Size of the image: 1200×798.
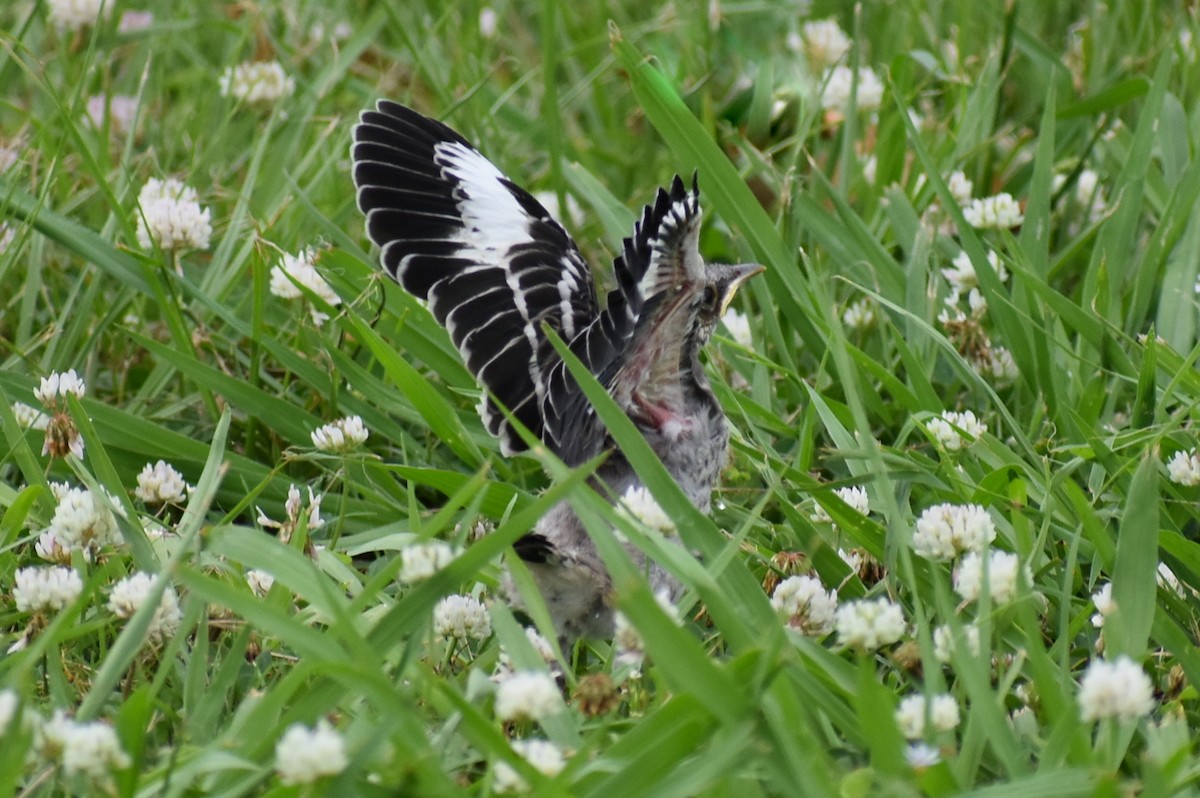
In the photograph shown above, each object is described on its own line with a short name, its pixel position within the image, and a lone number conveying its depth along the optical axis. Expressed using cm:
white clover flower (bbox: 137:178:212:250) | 663
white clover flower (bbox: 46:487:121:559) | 484
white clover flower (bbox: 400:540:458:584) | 398
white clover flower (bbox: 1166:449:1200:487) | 524
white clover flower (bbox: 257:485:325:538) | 516
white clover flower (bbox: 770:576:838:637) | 473
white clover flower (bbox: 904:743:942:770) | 373
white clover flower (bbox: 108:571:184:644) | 447
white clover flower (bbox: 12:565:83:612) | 444
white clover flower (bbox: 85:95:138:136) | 949
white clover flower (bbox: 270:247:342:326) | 668
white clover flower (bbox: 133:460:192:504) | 564
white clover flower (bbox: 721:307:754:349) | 720
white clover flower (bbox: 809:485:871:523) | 546
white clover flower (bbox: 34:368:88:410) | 541
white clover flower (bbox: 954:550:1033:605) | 426
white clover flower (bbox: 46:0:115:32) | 886
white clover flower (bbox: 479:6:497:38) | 1069
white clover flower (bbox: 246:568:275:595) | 507
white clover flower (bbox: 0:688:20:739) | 345
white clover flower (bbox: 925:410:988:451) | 560
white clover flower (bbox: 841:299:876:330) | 712
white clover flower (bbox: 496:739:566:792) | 367
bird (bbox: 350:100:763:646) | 459
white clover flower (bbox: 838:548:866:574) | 519
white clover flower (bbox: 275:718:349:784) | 341
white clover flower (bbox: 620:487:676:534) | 459
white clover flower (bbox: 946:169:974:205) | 764
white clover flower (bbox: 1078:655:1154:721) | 359
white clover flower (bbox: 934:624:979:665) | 415
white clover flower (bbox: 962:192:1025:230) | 691
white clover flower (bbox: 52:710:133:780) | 347
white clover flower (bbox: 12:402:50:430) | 605
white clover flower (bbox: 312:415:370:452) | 568
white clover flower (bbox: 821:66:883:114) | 870
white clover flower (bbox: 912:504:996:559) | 463
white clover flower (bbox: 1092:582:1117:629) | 425
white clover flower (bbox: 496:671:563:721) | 375
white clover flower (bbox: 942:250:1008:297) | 693
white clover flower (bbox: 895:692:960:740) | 393
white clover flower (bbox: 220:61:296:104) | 849
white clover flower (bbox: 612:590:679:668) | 401
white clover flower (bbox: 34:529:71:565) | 495
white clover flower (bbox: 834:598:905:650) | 420
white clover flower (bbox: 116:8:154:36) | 1019
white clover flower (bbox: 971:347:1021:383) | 655
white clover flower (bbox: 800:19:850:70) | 937
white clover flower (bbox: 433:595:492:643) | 491
